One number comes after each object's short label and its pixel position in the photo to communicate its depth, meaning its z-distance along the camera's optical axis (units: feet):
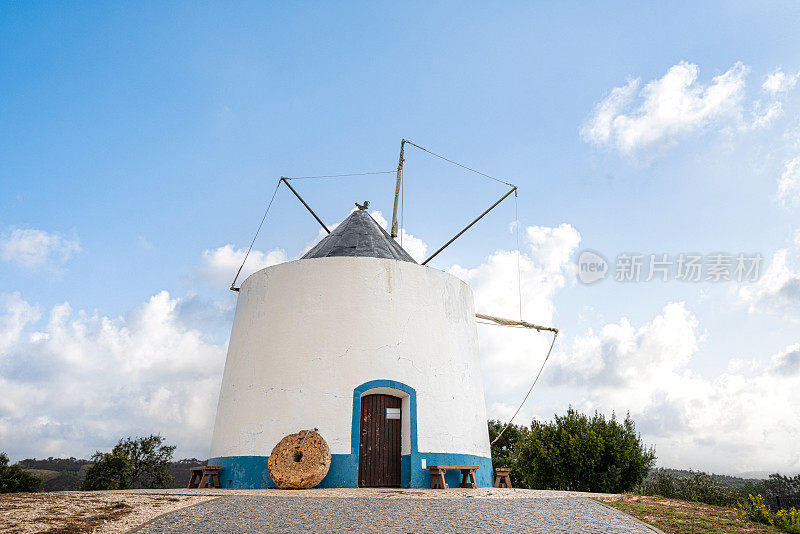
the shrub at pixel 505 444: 112.21
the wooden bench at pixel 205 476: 51.39
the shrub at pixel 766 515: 31.73
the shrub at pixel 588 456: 73.26
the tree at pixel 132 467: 94.22
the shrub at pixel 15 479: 90.63
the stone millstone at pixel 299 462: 45.93
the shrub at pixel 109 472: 92.68
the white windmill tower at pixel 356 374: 50.60
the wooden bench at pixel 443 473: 49.14
